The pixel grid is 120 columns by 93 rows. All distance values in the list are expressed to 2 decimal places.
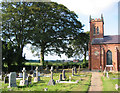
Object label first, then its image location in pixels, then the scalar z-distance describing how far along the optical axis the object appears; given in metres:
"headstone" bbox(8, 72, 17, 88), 13.12
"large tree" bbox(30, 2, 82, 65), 28.83
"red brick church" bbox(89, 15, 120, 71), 32.22
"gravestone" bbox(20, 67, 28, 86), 14.01
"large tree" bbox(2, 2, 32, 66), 27.03
